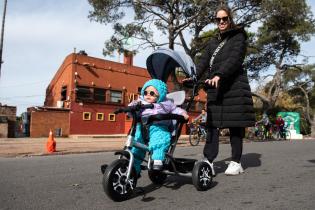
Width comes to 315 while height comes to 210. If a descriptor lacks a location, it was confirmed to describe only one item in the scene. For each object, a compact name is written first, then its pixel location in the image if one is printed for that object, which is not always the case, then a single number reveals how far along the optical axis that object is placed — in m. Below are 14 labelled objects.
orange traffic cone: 7.24
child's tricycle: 2.27
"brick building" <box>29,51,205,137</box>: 17.54
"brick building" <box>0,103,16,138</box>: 16.08
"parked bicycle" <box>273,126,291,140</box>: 15.07
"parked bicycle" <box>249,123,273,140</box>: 14.82
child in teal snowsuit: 2.55
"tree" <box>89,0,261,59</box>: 10.97
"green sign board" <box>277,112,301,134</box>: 18.20
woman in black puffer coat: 3.18
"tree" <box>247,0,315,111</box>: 12.03
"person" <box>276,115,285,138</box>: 15.15
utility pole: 15.46
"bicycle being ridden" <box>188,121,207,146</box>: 10.53
